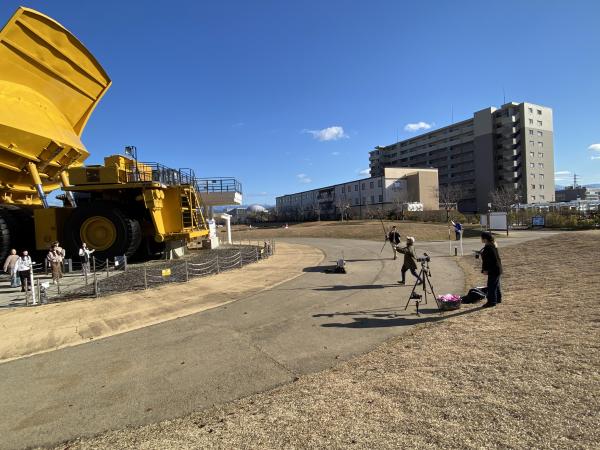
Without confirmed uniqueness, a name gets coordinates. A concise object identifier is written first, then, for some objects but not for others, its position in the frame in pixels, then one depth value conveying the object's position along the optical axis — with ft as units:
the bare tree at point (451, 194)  241.55
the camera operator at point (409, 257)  36.09
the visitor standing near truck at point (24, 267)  36.73
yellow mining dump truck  46.50
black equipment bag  26.66
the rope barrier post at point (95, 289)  34.53
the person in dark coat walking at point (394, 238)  57.31
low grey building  261.44
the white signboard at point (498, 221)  107.76
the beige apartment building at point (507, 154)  277.03
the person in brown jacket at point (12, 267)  40.17
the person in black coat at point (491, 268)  24.90
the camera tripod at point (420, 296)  24.98
